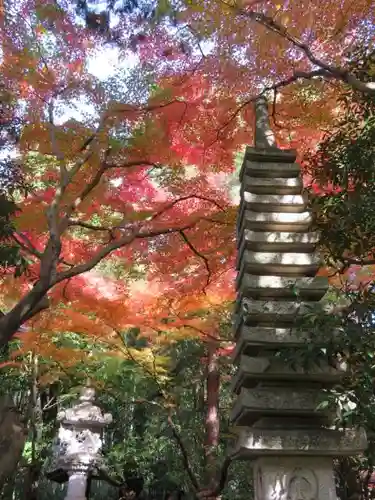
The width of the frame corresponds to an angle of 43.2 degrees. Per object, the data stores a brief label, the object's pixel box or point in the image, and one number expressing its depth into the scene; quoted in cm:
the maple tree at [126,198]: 849
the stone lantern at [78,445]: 1095
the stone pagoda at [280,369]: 396
